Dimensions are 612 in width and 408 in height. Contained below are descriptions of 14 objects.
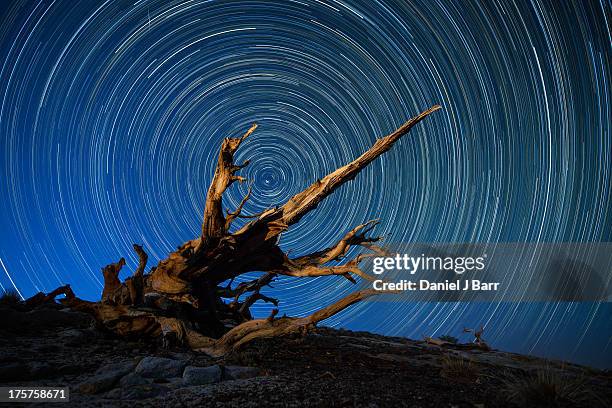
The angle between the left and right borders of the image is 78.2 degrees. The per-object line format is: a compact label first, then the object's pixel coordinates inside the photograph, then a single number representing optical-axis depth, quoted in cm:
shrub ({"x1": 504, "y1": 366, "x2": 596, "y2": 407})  573
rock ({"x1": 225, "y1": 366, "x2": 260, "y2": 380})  657
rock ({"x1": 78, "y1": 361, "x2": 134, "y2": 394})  579
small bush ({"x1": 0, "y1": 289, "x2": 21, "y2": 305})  1342
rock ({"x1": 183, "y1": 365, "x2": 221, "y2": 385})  616
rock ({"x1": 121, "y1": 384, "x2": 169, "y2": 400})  542
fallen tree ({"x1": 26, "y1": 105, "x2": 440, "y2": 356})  892
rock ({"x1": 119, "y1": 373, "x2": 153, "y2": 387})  591
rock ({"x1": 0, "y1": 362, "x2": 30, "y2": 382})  617
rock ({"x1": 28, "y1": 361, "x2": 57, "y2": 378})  645
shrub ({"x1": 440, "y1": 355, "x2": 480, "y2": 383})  762
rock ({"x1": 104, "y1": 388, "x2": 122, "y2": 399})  543
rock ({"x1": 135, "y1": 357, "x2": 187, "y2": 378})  649
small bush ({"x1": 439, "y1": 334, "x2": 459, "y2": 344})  2164
